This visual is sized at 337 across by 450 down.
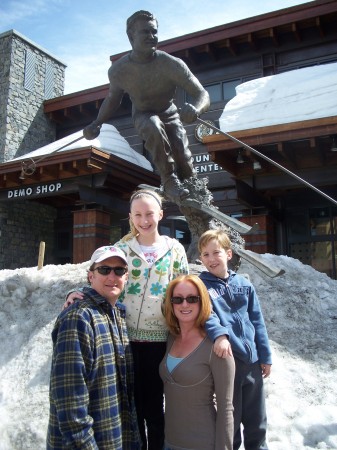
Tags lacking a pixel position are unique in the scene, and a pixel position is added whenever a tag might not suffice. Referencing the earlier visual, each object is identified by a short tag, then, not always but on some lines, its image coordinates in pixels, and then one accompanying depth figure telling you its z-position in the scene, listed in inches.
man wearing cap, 65.7
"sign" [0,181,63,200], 409.1
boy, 90.7
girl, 86.4
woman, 75.4
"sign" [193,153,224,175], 430.9
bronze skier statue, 173.6
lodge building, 337.7
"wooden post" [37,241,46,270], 252.8
